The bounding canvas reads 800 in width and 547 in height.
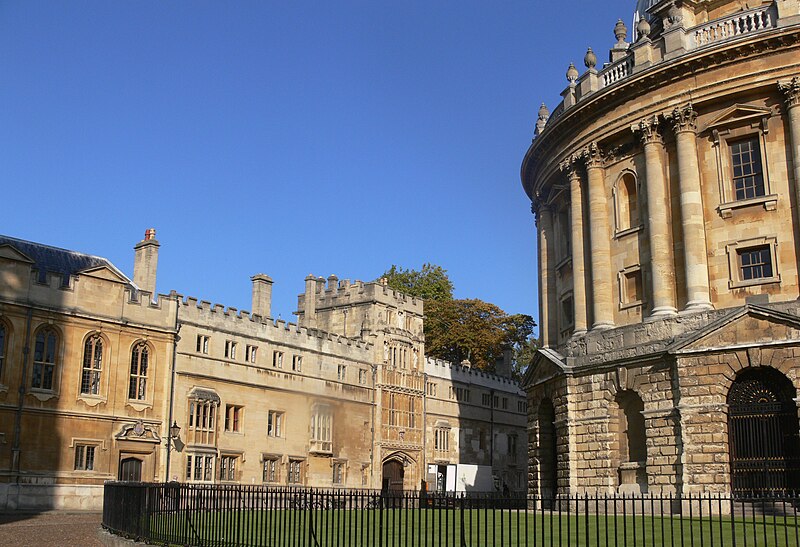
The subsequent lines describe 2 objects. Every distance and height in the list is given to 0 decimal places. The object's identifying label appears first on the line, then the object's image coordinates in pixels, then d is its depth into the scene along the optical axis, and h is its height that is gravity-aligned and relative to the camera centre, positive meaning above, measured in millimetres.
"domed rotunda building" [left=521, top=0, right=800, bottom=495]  27875 +7405
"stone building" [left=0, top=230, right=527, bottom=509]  37250 +4455
